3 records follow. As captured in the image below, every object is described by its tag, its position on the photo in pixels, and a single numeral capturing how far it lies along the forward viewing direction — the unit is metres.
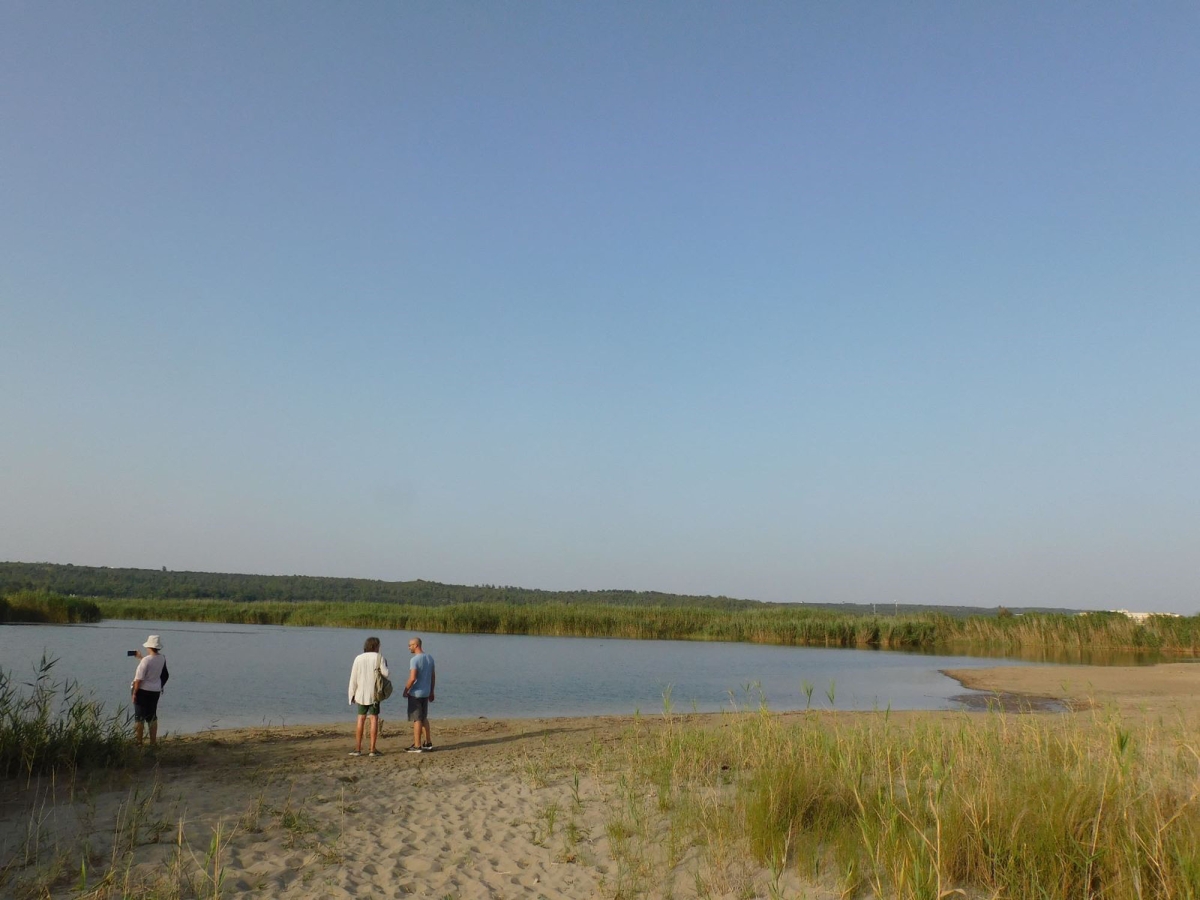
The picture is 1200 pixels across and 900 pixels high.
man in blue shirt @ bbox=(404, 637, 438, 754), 11.26
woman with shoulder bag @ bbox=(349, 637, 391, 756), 10.78
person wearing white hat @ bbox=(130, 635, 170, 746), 10.34
